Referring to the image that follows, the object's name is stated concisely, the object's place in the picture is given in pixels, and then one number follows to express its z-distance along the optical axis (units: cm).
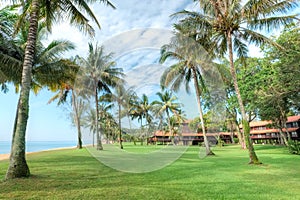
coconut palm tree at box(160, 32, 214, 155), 1527
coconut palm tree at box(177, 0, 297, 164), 1074
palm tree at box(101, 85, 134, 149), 1924
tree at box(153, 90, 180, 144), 1808
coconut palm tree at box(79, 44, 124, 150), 1969
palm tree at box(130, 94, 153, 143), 4011
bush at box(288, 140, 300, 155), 1648
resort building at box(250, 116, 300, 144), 4066
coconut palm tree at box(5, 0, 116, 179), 687
